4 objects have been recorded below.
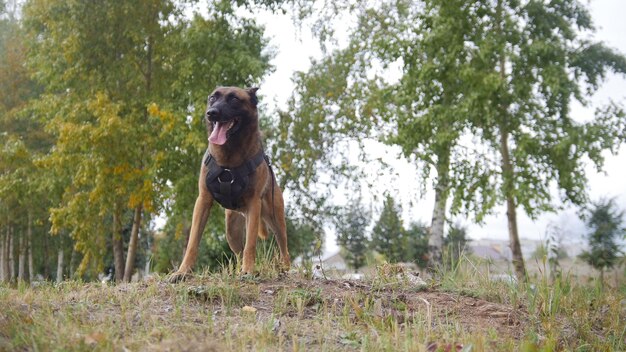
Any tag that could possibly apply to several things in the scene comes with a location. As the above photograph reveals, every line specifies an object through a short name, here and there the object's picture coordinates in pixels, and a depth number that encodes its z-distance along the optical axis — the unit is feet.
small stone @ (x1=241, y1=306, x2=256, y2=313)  16.48
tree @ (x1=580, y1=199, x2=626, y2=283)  67.21
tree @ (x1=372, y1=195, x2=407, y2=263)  80.19
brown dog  20.79
